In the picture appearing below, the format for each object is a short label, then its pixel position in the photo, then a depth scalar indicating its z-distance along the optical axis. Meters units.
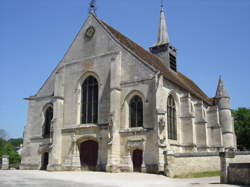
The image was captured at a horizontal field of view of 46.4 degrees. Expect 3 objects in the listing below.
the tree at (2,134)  71.60
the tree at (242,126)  42.59
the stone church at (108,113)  21.00
